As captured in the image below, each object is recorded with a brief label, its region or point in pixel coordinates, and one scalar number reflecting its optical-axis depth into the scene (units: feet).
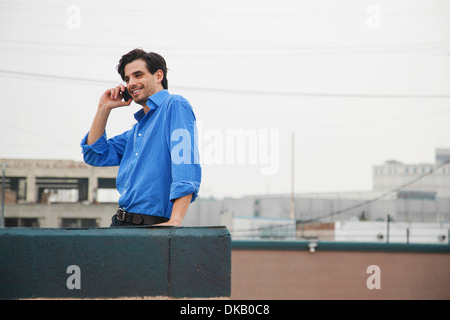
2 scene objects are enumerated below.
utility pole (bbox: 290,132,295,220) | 141.79
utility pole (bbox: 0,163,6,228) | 134.88
